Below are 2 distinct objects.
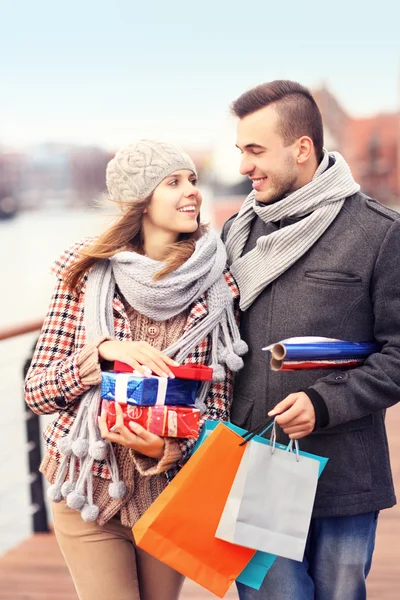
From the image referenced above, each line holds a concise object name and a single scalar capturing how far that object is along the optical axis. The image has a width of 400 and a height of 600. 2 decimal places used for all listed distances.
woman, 3.26
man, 3.26
